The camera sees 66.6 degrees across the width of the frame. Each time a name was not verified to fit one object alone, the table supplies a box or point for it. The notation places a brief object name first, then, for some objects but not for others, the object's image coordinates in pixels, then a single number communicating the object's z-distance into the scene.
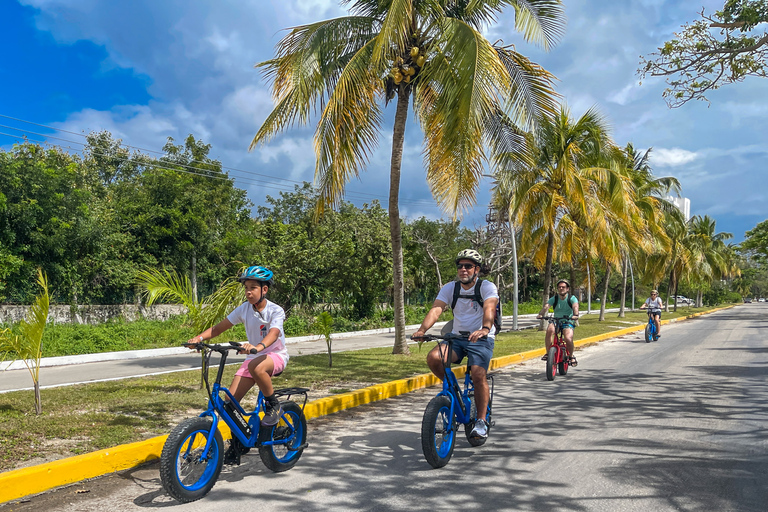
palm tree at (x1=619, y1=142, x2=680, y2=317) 29.52
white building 83.96
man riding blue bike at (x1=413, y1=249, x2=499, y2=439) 5.21
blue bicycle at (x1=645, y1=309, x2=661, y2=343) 18.75
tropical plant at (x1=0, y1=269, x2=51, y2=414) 6.48
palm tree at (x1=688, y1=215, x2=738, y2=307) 52.00
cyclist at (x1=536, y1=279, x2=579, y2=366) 10.21
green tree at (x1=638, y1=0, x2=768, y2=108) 8.93
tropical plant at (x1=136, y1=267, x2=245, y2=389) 7.85
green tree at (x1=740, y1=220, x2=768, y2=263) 42.52
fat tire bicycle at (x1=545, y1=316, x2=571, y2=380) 10.02
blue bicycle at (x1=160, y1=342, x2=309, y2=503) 3.87
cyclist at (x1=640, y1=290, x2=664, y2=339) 18.98
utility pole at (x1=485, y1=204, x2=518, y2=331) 30.91
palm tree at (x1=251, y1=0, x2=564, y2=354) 10.68
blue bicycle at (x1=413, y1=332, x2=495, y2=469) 4.71
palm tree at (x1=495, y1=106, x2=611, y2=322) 19.89
